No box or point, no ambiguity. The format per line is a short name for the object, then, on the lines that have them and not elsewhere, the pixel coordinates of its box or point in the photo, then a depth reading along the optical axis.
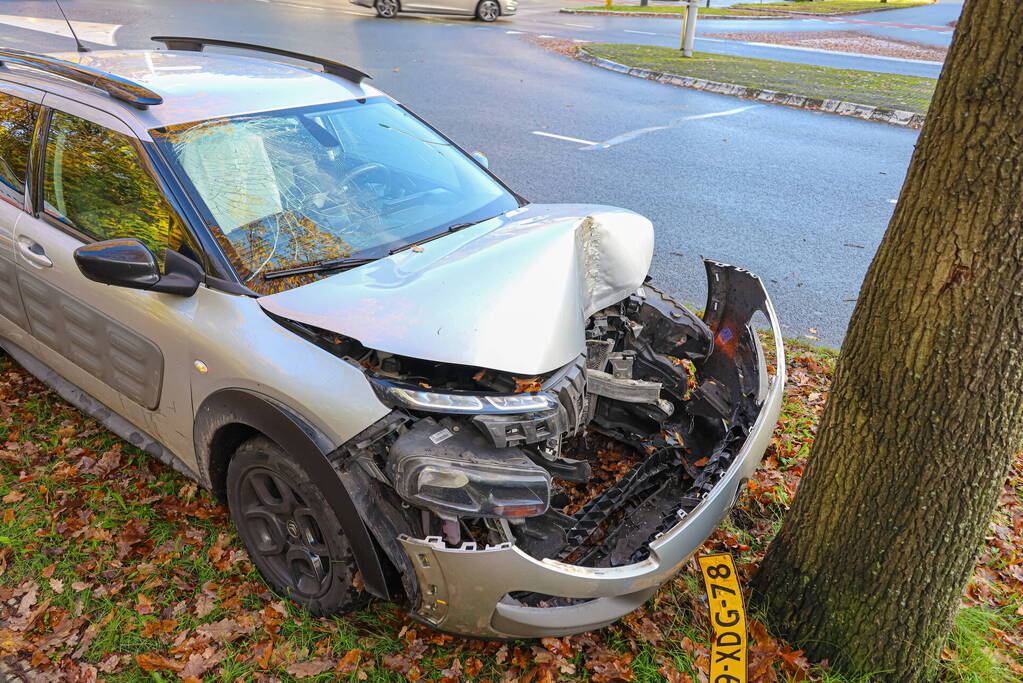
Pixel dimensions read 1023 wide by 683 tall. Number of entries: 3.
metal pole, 14.25
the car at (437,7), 19.16
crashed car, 2.34
